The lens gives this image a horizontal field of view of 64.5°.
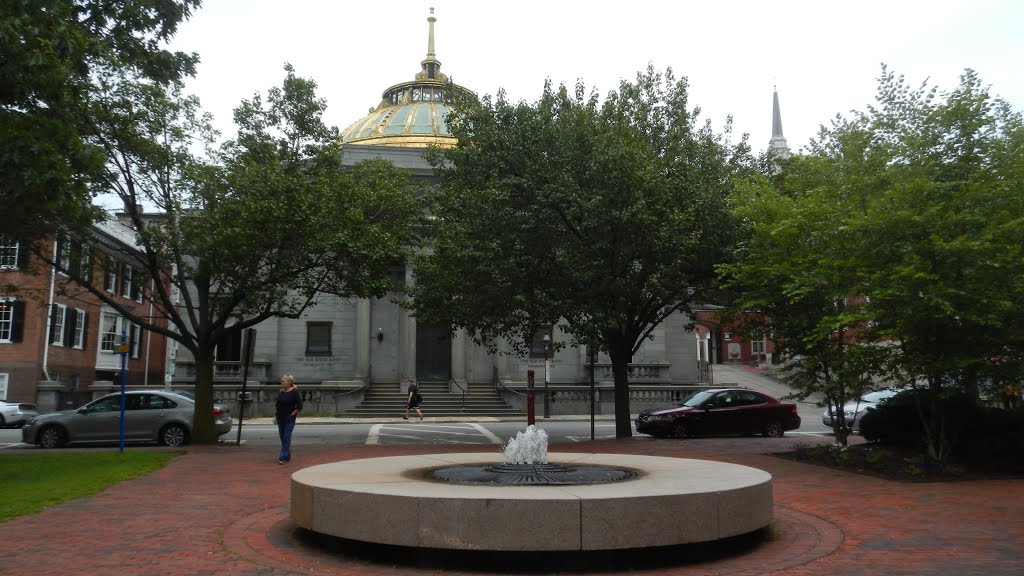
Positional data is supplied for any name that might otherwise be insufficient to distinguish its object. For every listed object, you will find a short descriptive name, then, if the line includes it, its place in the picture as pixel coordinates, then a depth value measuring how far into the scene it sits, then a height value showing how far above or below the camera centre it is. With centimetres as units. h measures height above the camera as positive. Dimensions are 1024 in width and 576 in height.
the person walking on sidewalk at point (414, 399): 3219 -93
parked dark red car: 2342 -113
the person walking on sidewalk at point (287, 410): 1522 -67
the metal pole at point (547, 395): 3365 -81
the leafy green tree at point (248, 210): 1825 +386
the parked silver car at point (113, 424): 2030 -128
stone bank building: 3688 +62
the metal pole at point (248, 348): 1929 +62
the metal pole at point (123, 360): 1634 +26
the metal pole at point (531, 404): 2015 -69
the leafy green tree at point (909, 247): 1303 +227
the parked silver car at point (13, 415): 2827 -149
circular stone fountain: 682 -119
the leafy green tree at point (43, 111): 1097 +404
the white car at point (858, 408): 2590 -96
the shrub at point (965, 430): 1459 -98
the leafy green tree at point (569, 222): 1875 +363
